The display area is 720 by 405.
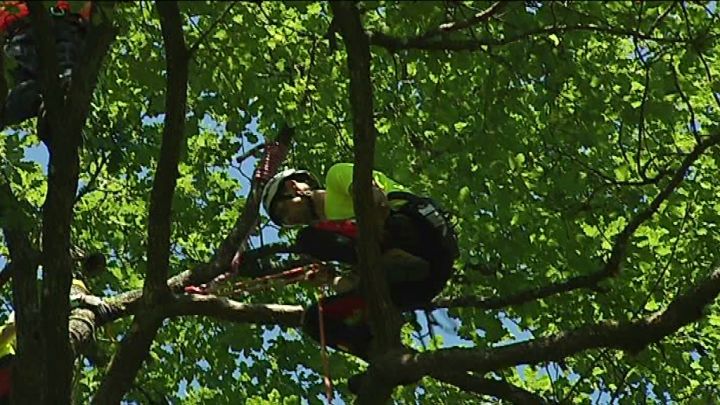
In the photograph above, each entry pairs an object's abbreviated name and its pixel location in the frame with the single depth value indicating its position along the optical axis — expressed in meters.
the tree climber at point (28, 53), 12.51
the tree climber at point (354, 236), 10.85
